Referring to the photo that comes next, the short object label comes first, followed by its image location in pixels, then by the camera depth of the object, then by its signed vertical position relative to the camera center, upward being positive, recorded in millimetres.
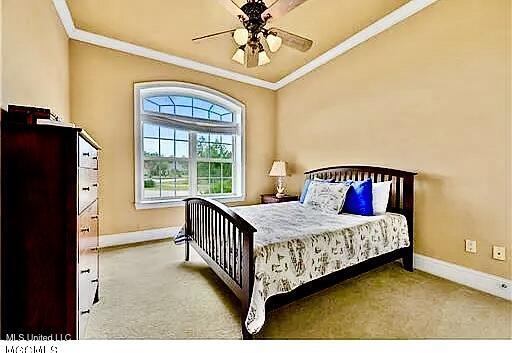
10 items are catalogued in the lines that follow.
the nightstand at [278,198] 4462 -403
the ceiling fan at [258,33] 2283 +1327
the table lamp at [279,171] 4618 +70
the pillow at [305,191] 3629 -225
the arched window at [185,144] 3932 +519
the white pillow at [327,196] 3027 -258
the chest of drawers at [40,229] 1241 -256
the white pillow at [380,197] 2953 -251
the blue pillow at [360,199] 2896 -269
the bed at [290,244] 1733 -566
